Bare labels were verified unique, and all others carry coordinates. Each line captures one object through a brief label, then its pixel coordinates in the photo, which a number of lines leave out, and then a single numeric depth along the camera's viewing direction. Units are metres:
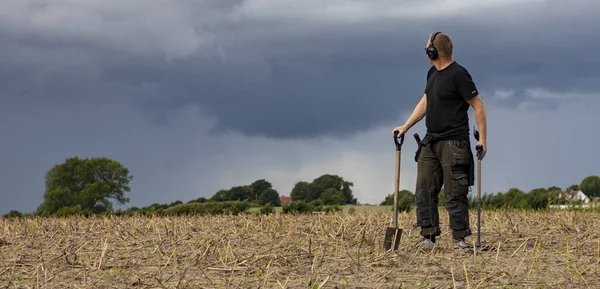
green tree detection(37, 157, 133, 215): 42.34
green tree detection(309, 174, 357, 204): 32.28
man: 8.23
